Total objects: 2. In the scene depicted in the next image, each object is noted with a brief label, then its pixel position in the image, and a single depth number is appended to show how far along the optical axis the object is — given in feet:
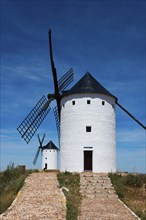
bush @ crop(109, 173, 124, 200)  62.34
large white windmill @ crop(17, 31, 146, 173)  83.25
